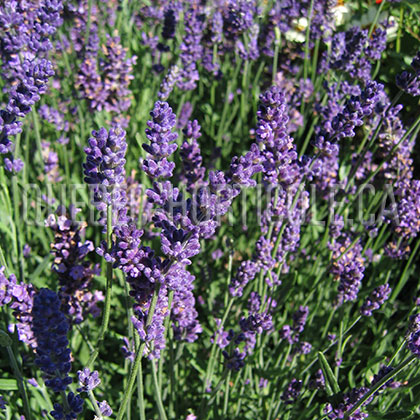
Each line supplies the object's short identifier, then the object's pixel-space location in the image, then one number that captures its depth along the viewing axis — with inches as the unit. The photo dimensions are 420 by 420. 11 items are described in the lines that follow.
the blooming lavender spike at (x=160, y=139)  13.9
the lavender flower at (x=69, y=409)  13.8
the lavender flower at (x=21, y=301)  14.5
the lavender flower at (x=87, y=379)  13.8
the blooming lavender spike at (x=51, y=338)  12.9
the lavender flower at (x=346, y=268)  17.8
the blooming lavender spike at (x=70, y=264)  16.2
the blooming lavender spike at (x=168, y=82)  21.6
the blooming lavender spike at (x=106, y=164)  13.5
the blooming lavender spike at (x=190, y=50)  23.3
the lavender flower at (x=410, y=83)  17.6
